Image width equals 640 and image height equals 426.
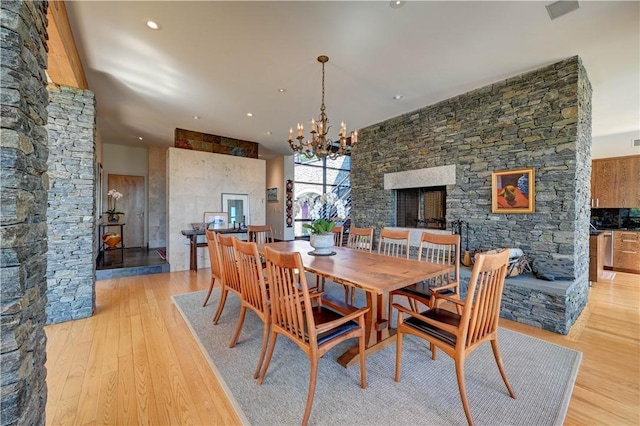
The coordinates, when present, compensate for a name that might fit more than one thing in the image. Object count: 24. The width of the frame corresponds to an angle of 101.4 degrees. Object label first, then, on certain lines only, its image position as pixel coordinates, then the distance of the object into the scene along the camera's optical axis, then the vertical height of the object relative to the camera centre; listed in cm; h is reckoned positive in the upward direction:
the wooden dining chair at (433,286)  229 -72
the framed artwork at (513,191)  341 +26
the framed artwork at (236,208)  619 +5
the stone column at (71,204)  298 +7
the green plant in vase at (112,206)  620 +10
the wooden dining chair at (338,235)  387 -40
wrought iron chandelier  310 +86
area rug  160 -126
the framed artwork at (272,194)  875 +54
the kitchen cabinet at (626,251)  510 -80
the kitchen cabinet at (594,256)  445 -78
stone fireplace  306 +69
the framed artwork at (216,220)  584 -23
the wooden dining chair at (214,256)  293 -55
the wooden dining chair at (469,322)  151 -74
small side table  546 -92
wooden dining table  181 -48
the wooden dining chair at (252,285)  199 -63
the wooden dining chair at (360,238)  345 -39
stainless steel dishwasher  532 -80
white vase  273 -35
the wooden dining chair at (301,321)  156 -75
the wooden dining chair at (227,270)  255 -62
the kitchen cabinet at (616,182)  525 +59
